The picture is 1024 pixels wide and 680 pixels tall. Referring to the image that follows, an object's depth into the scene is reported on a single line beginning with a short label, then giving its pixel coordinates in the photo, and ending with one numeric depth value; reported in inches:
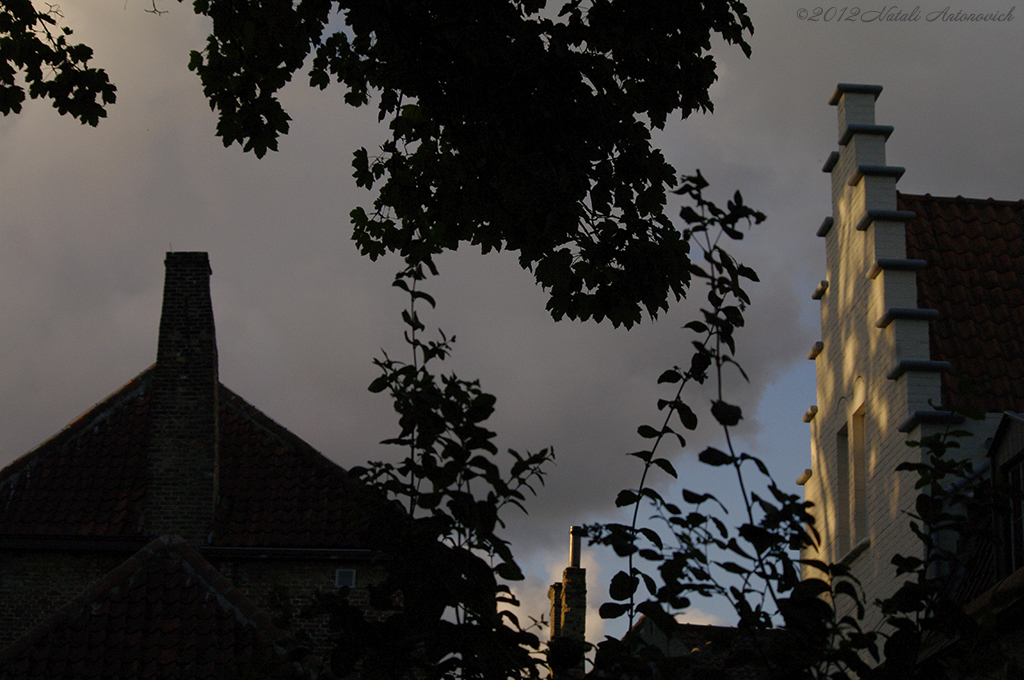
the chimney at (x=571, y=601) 1013.2
